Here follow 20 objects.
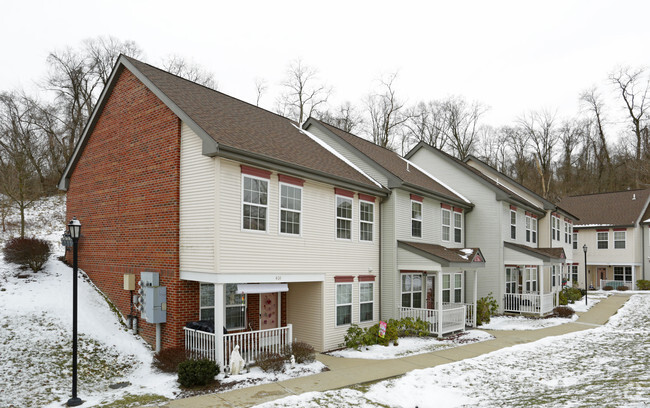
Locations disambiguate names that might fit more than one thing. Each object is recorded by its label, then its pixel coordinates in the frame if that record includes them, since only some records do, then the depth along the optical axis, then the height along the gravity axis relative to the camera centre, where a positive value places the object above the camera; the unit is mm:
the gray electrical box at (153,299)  12508 -1663
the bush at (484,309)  20859 -3311
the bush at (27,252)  16000 -457
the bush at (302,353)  12758 -3169
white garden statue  11492 -3103
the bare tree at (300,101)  46469 +13896
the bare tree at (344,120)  50406 +13252
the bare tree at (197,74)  45719 +16658
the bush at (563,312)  23078 -3706
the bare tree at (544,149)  58531 +11645
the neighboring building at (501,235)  23431 +186
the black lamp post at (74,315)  9618 -1662
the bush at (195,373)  10664 -3116
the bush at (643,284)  37594 -3748
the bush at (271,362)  11875 -3210
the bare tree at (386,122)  49722 +12873
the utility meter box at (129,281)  13852 -1278
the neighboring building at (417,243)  17984 -177
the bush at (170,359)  11734 -3087
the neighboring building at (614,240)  39281 -144
